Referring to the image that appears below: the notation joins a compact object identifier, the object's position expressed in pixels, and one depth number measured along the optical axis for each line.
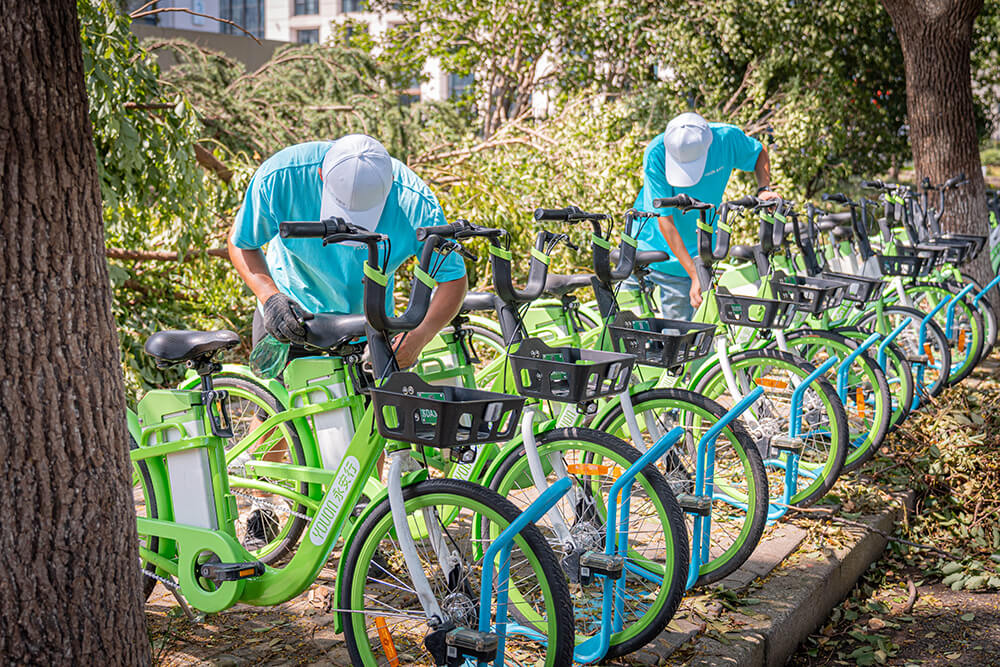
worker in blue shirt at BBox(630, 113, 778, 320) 4.85
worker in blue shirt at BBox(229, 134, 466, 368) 3.18
